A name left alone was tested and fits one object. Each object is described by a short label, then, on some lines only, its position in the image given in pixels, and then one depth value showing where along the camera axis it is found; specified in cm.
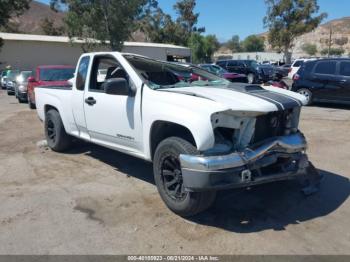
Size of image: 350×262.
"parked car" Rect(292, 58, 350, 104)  1205
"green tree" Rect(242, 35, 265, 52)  12012
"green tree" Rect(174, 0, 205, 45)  6056
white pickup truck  379
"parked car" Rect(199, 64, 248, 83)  1865
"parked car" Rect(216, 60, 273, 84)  2522
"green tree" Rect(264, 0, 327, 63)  4388
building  3703
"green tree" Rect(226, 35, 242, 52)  13245
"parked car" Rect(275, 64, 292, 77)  3234
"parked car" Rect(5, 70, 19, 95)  2192
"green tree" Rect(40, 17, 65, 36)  6825
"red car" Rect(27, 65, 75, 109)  1247
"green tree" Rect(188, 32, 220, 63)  6278
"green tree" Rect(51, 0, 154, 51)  3059
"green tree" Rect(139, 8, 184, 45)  6091
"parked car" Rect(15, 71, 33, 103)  1685
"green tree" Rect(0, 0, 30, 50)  3425
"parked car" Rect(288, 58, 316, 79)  2851
